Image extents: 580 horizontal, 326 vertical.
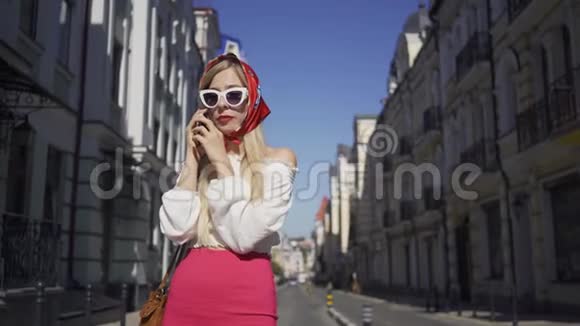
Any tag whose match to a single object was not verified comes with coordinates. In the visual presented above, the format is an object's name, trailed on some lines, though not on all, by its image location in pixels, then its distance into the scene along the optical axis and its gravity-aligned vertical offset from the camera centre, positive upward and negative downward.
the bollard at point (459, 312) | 18.69 -1.72
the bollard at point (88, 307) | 10.16 -0.82
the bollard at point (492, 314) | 16.06 -1.53
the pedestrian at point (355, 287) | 47.47 -2.32
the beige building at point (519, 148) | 15.69 +3.23
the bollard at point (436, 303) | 21.00 -1.61
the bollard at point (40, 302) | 8.30 -0.61
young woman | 1.99 +0.18
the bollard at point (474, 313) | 17.77 -1.68
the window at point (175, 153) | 27.34 +4.97
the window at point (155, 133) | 23.47 +5.06
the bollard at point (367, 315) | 8.91 -0.87
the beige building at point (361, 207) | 56.88 +5.26
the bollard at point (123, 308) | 11.41 -0.96
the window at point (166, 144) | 25.41 +5.04
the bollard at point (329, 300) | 21.94 -1.59
